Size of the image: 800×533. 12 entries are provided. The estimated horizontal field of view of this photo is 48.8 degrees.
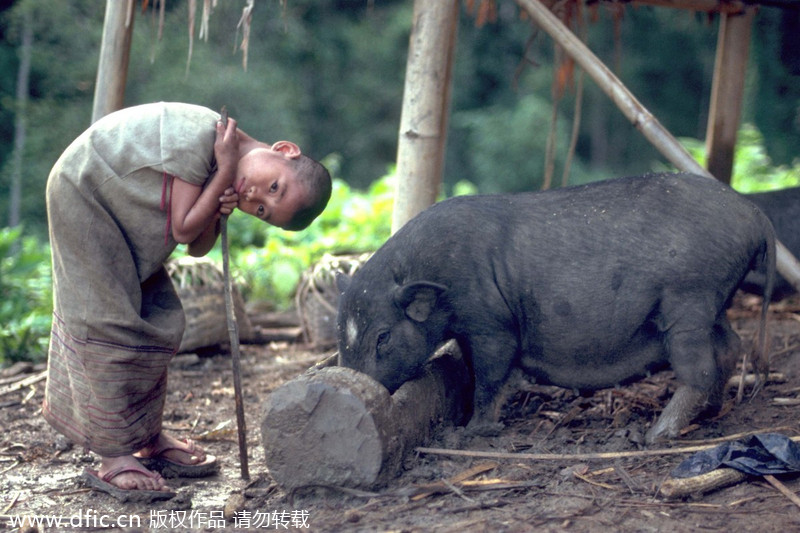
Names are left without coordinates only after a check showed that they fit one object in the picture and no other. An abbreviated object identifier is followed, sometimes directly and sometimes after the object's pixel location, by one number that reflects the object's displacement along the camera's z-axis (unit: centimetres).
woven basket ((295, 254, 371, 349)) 583
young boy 332
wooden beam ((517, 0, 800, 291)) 410
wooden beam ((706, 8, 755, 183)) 557
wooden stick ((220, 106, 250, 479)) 343
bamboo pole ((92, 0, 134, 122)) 451
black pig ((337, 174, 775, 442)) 347
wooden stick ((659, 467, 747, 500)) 292
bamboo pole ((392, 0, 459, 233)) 448
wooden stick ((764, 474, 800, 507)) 283
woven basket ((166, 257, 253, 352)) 557
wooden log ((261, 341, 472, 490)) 302
